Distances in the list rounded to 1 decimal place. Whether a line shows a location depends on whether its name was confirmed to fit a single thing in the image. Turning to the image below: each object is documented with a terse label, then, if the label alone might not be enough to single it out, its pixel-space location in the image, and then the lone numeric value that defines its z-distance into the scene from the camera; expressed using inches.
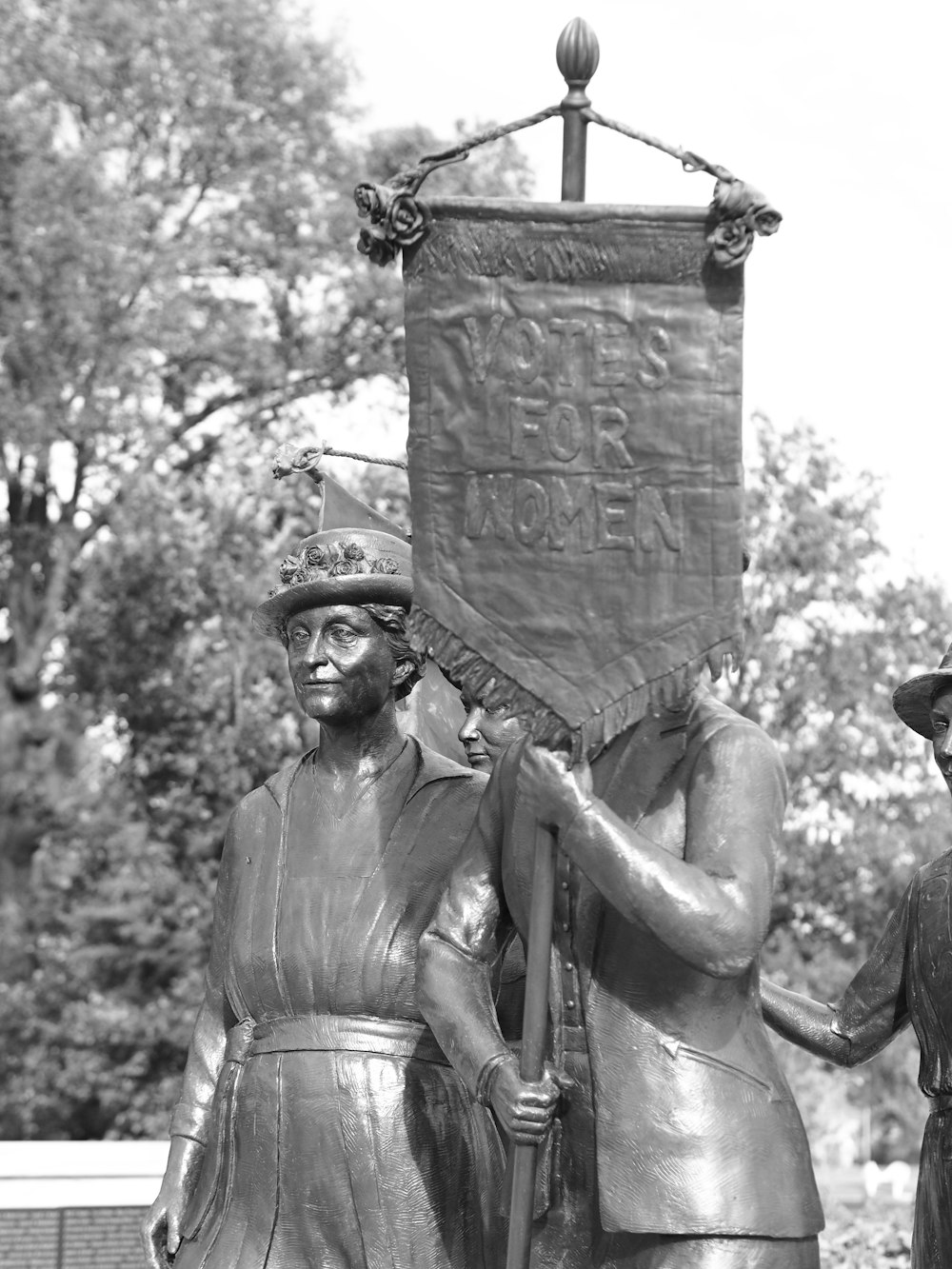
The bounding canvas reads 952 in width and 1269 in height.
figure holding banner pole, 165.8
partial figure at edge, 198.8
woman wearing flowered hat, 198.1
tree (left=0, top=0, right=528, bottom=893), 828.0
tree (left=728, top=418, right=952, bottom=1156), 759.1
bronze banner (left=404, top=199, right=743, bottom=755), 170.1
